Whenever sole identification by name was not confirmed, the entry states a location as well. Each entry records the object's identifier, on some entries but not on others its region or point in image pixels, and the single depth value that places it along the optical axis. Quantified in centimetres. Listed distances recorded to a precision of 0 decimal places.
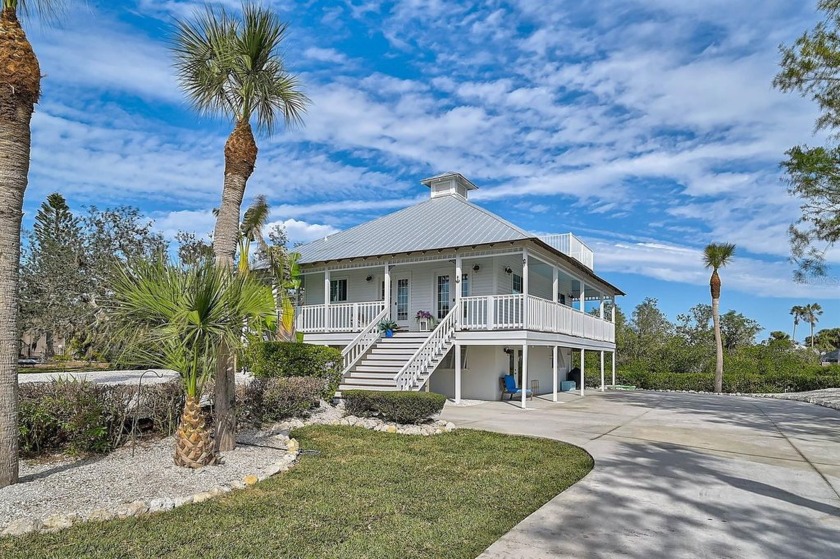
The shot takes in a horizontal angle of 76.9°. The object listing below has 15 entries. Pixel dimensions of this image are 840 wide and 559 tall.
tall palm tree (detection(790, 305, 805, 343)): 8944
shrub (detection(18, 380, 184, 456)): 638
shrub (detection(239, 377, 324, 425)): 966
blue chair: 1641
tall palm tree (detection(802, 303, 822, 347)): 8838
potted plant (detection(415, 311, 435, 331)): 1721
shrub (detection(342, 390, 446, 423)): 1017
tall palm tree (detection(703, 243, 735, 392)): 2638
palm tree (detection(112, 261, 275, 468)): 610
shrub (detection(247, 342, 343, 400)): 1262
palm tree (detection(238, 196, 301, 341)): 1667
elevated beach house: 1483
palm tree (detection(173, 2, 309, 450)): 761
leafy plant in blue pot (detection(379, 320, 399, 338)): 1642
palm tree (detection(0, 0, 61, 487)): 527
